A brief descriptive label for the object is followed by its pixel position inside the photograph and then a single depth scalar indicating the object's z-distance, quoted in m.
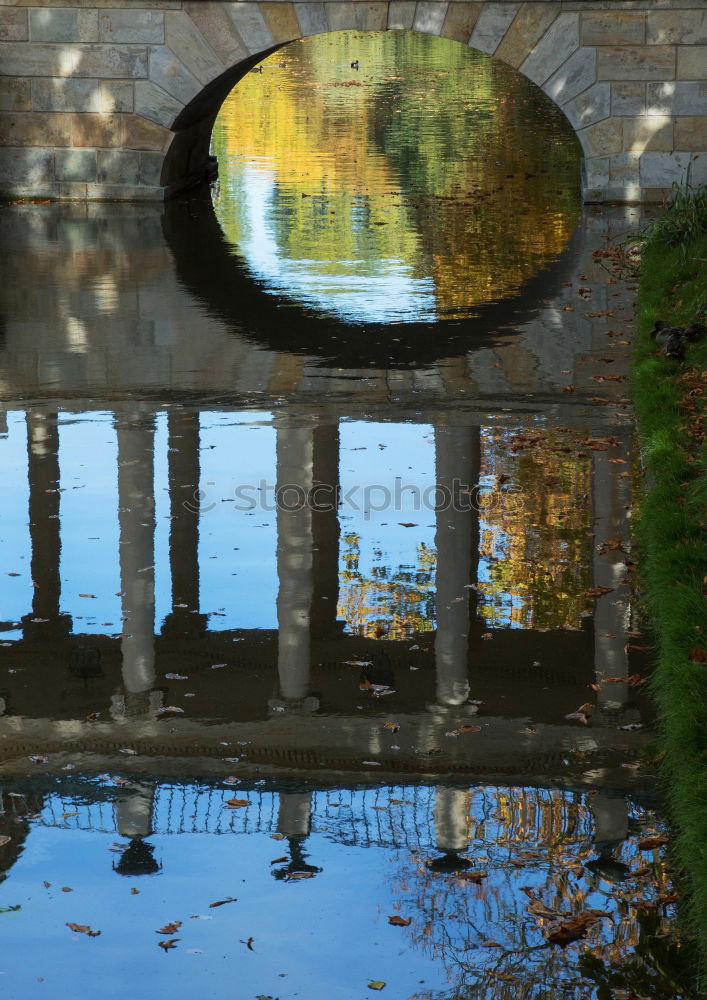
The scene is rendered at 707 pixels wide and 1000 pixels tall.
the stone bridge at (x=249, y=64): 34.22
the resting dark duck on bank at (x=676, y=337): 19.37
